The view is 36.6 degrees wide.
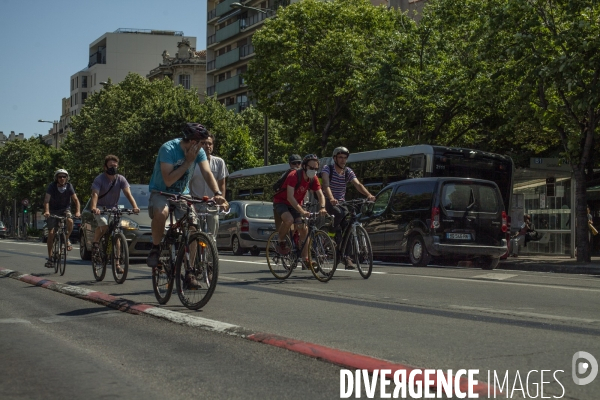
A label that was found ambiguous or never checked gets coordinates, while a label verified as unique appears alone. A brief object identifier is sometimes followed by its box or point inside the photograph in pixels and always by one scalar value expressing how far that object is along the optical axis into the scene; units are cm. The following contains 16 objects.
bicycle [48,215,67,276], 1411
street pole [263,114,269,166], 4069
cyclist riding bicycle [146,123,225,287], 849
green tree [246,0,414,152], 4225
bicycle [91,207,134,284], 1205
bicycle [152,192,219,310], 830
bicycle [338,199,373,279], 1256
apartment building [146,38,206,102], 9812
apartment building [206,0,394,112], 8525
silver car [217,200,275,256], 2603
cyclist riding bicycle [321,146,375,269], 1307
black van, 1816
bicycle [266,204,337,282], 1200
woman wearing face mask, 1218
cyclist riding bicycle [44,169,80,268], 1445
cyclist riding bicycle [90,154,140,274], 1277
